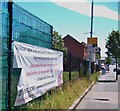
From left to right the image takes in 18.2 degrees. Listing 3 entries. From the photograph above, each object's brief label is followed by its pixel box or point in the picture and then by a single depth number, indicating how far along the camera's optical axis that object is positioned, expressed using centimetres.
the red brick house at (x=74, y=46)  7038
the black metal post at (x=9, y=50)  764
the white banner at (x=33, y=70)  790
